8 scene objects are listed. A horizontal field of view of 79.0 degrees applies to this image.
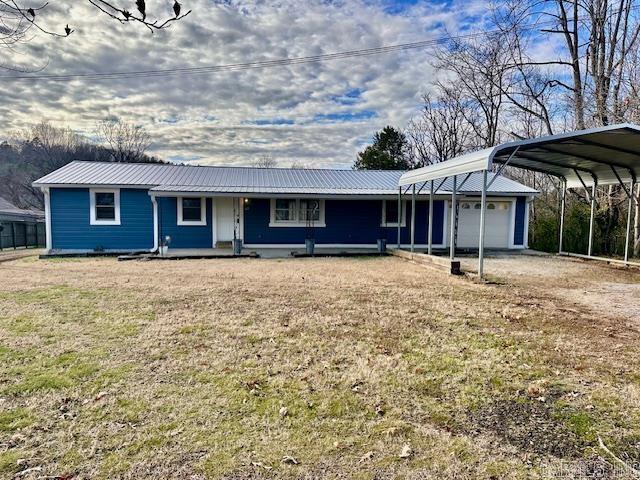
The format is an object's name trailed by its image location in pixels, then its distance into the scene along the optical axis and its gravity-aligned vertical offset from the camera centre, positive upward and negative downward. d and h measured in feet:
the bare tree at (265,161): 139.75 +20.23
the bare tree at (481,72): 62.34 +25.70
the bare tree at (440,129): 95.20 +23.55
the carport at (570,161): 27.58 +5.39
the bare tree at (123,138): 114.42 +22.56
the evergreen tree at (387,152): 102.27 +17.81
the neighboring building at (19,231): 57.93 -2.88
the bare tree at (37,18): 6.73 +4.06
